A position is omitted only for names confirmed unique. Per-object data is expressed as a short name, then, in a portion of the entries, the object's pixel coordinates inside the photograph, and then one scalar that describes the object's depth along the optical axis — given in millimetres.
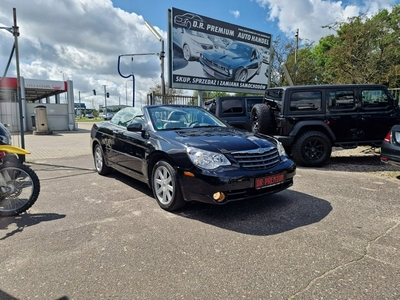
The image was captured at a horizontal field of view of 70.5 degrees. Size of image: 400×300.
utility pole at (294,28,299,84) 21522
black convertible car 3418
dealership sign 11727
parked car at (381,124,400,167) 5153
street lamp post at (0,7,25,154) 7130
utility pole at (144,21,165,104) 12039
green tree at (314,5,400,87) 17500
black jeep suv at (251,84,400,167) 6719
